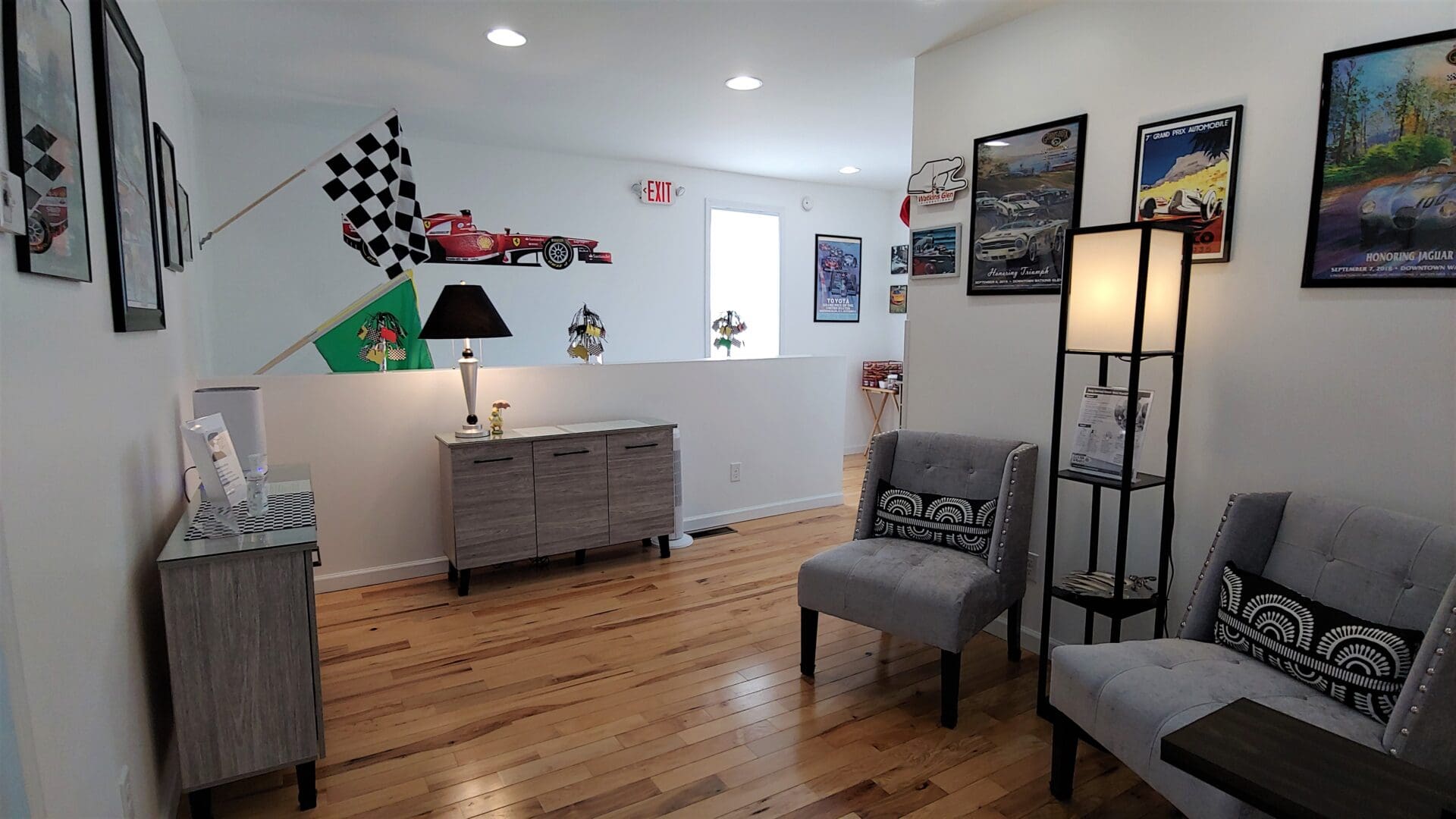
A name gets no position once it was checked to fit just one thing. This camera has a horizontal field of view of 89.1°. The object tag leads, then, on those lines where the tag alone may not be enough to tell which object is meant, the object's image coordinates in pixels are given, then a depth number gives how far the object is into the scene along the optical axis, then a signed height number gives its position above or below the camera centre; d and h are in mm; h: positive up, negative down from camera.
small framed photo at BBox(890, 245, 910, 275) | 7418 +741
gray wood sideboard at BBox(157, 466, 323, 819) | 1919 -869
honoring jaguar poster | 1959 +462
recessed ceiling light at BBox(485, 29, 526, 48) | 3135 +1250
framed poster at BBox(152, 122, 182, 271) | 2746 +492
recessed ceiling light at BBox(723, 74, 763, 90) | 3730 +1267
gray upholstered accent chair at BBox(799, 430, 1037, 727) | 2510 -851
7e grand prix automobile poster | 2391 +535
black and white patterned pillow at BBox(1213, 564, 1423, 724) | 1734 -771
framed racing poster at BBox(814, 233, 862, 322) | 7074 +527
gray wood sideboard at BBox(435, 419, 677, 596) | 3662 -838
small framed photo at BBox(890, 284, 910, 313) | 7434 +355
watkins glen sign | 3254 +682
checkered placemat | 2107 -573
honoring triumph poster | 2857 +515
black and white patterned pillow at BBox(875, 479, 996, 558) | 2865 -741
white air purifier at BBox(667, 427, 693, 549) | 4332 -1014
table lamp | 3594 +59
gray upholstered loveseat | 1592 -828
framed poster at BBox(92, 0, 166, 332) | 1861 +428
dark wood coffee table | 1246 -778
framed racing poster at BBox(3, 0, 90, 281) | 1224 +347
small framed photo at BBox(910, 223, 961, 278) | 3299 +370
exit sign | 5922 +1116
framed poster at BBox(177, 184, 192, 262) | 3342 +499
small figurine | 3822 -470
